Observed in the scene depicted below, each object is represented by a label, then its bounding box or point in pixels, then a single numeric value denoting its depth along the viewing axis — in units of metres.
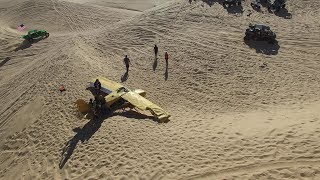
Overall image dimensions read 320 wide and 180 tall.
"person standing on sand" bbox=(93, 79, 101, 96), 22.00
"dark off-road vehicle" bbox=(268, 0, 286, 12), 37.00
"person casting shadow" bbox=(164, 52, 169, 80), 27.90
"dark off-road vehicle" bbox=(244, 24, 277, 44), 30.53
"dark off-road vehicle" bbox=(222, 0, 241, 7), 38.51
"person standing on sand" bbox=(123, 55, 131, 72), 28.19
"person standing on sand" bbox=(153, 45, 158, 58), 29.96
